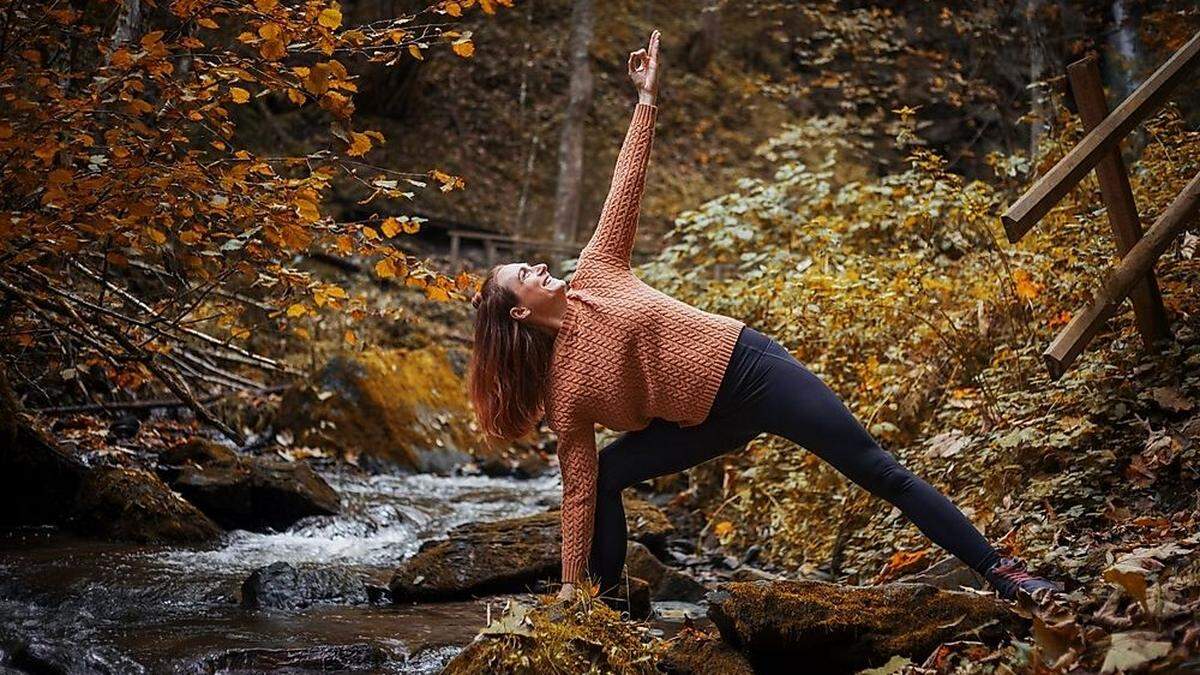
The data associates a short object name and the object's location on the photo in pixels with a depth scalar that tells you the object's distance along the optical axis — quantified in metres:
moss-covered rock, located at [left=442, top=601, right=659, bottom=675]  3.36
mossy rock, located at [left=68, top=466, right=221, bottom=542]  6.38
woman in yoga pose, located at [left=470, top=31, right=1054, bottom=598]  3.66
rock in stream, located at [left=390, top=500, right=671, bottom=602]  5.64
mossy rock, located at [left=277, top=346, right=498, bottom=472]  10.12
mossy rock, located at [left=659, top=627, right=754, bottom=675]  3.46
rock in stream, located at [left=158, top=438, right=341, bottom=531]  7.00
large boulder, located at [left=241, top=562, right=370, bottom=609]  5.38
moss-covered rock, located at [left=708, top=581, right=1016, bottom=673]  3.31
